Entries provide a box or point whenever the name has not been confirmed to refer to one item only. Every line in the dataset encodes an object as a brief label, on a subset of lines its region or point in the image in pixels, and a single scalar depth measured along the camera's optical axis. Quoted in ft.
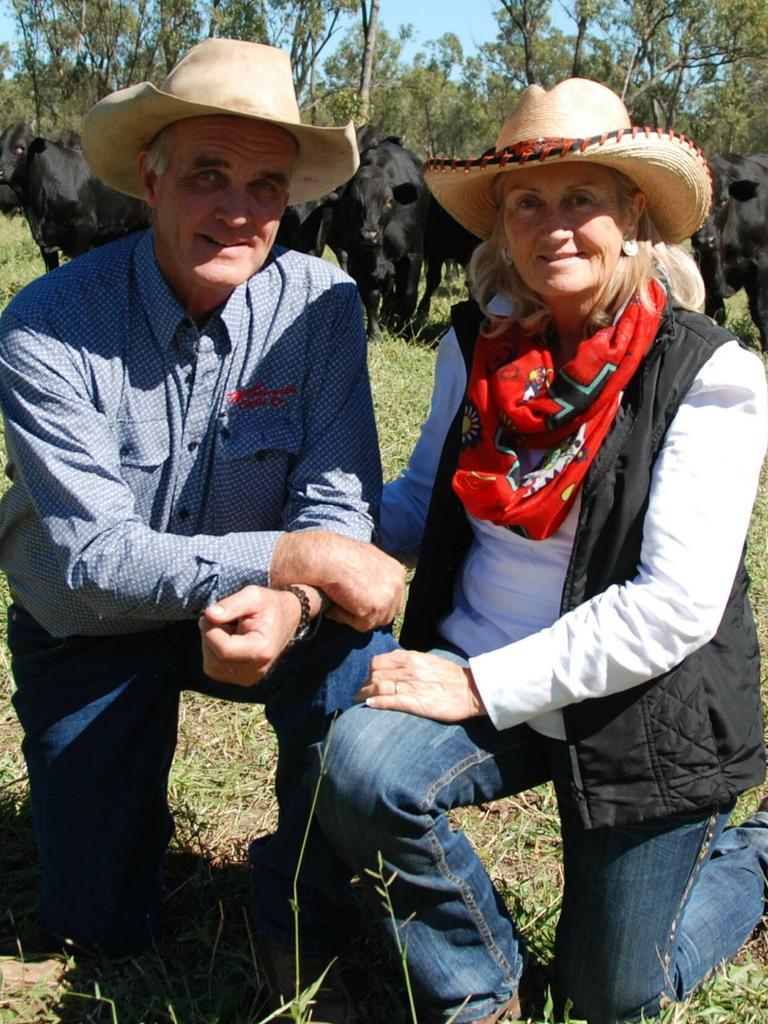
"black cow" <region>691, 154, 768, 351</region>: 32.86
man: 8.09
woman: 7.03
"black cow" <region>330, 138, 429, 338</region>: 33.71
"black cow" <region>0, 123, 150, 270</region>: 41.57
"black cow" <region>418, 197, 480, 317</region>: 38.40
